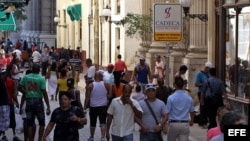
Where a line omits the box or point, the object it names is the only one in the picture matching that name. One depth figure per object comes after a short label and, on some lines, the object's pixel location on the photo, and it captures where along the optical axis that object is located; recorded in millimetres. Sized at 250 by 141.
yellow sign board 18609
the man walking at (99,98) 17047
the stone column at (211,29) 20969
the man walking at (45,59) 41931
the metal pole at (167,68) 17953
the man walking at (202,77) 19406
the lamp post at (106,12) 36475
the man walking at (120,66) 30125
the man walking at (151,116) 13031
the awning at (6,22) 25922
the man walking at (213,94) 17047
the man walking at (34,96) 16328
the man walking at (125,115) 12906
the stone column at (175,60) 28341
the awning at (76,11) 51144
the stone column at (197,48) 25438
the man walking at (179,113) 13445
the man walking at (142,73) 25172
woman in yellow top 19828
